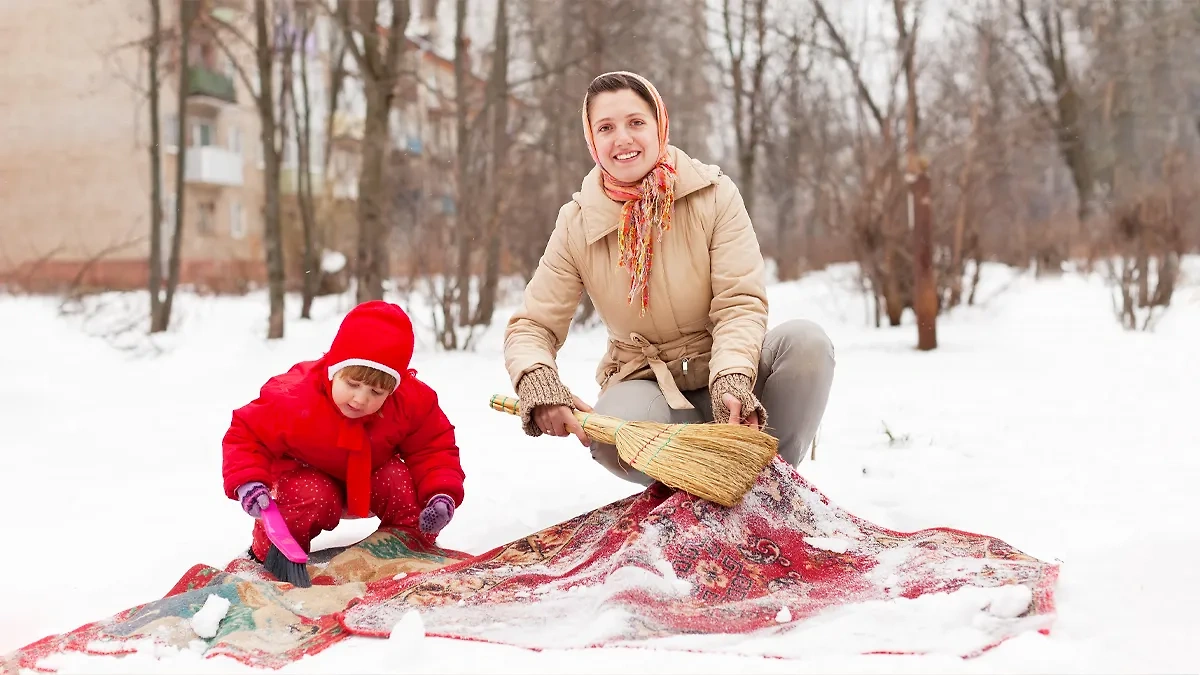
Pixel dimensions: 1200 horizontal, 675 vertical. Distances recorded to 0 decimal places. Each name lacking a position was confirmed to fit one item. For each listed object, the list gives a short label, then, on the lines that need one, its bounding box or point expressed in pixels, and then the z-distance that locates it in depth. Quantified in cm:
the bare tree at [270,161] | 917
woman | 258
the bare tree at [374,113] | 849
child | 251
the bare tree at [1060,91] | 2044
